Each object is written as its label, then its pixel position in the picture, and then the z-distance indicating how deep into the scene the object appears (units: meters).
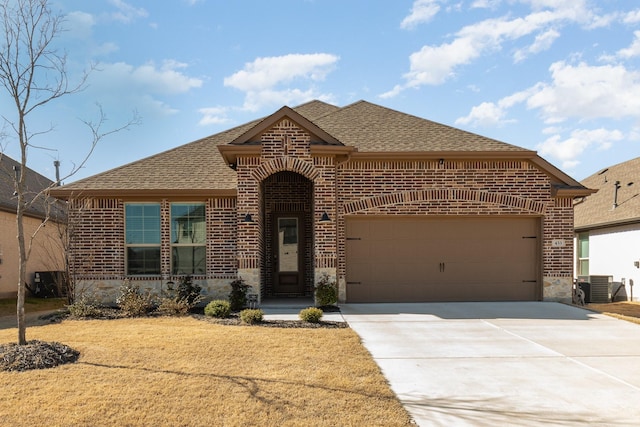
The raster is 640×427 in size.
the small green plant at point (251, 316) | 9.72
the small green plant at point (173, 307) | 11.10
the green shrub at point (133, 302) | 11.05
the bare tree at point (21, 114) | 7.26
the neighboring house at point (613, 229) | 16.62
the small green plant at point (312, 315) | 9.71
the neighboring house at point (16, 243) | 16.72
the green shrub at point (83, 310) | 10.91
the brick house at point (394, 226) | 12.66
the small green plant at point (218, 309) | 10.48
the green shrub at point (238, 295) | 11.61
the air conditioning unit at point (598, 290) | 16.11
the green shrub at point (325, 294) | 11.60
